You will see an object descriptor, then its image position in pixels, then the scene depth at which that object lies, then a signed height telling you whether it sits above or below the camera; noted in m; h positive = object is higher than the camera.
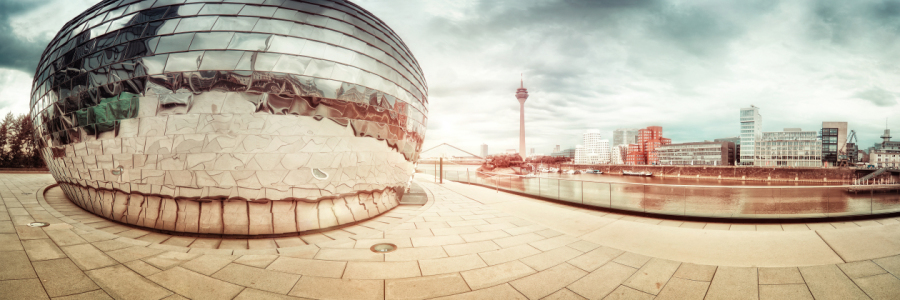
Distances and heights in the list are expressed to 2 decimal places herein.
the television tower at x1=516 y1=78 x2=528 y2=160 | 105.25 +21.26
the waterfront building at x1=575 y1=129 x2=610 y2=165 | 179.00 -0.71
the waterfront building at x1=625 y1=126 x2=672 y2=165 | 127.06 +1.19
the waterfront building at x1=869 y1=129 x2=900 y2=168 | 91.19 -2.62
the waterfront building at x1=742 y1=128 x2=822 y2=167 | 80.56 -0.17
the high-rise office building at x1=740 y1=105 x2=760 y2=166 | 94.25 +5.96
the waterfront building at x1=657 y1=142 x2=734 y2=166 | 91.31 -1.72
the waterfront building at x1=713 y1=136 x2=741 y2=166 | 100.34 -2.83
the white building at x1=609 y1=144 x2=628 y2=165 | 148.30 -2.80
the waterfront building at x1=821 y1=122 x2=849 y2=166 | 96.00 +3.21
